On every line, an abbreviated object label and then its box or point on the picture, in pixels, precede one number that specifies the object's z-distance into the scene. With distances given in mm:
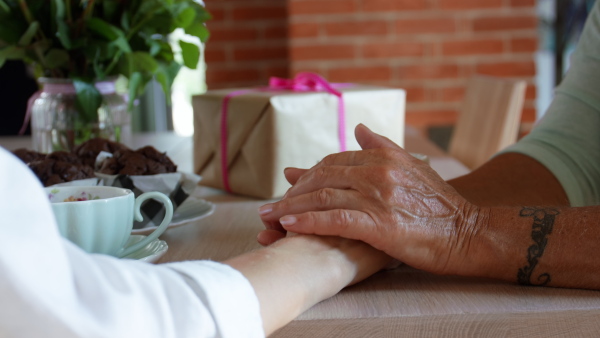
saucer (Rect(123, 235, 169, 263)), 735
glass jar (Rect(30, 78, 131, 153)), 1217
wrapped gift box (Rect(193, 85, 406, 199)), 1162
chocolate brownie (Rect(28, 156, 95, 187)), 875
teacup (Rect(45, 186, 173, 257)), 664
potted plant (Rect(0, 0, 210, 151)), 1155
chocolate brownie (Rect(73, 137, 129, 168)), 992
